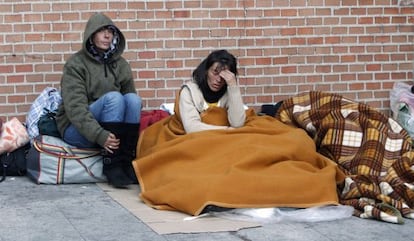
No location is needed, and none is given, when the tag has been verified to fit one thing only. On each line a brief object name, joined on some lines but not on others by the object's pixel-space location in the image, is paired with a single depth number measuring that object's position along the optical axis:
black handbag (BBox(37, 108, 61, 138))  6.34
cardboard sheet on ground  5.07
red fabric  6.60
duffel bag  6.21
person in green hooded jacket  6.09
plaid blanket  5.57
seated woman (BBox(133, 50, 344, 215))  5.36
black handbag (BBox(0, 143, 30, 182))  6.38
